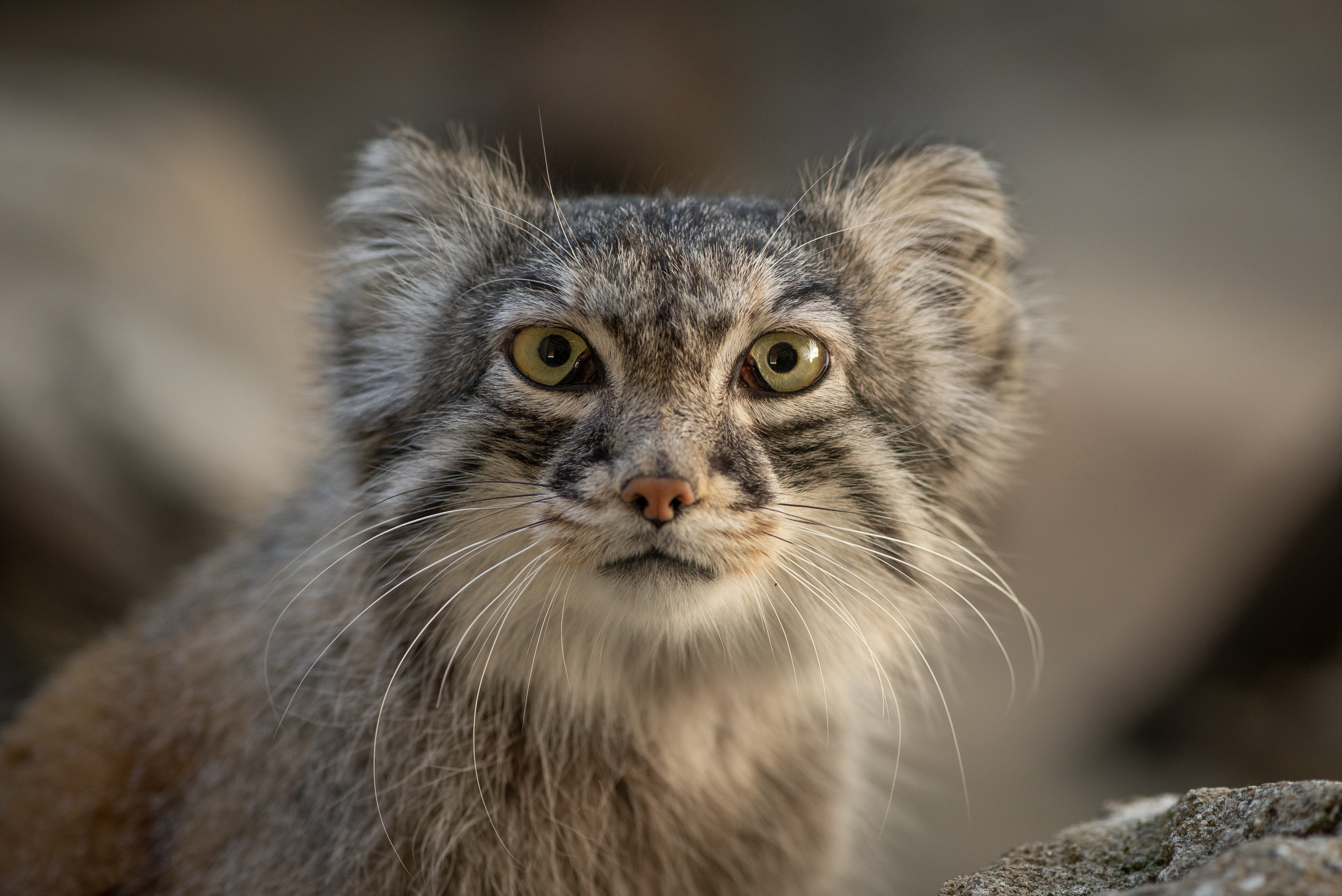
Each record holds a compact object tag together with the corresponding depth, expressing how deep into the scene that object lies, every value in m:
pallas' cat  2.78
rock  2.71
